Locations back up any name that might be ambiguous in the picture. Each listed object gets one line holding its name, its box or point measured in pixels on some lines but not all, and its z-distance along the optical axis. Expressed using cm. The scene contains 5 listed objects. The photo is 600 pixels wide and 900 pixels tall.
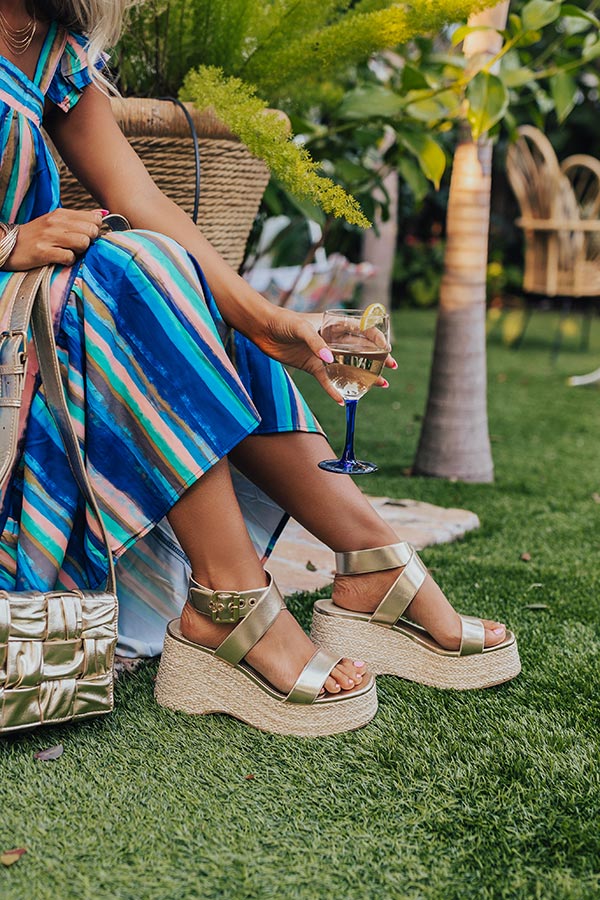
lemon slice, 131
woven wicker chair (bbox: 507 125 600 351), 576
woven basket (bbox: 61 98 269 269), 187
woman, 131
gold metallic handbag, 120
